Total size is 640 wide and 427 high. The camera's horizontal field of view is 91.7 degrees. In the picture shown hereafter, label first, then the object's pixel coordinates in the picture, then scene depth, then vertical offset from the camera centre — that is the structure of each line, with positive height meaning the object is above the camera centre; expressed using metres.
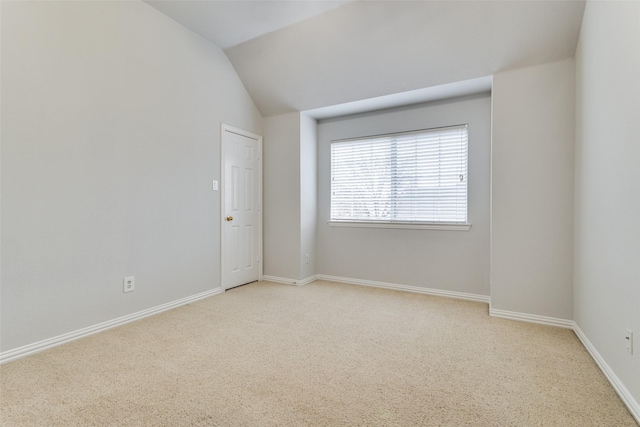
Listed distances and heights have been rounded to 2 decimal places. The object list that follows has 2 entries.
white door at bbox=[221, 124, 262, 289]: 3.69 -0.01
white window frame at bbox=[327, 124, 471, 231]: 3.42 -0.18
